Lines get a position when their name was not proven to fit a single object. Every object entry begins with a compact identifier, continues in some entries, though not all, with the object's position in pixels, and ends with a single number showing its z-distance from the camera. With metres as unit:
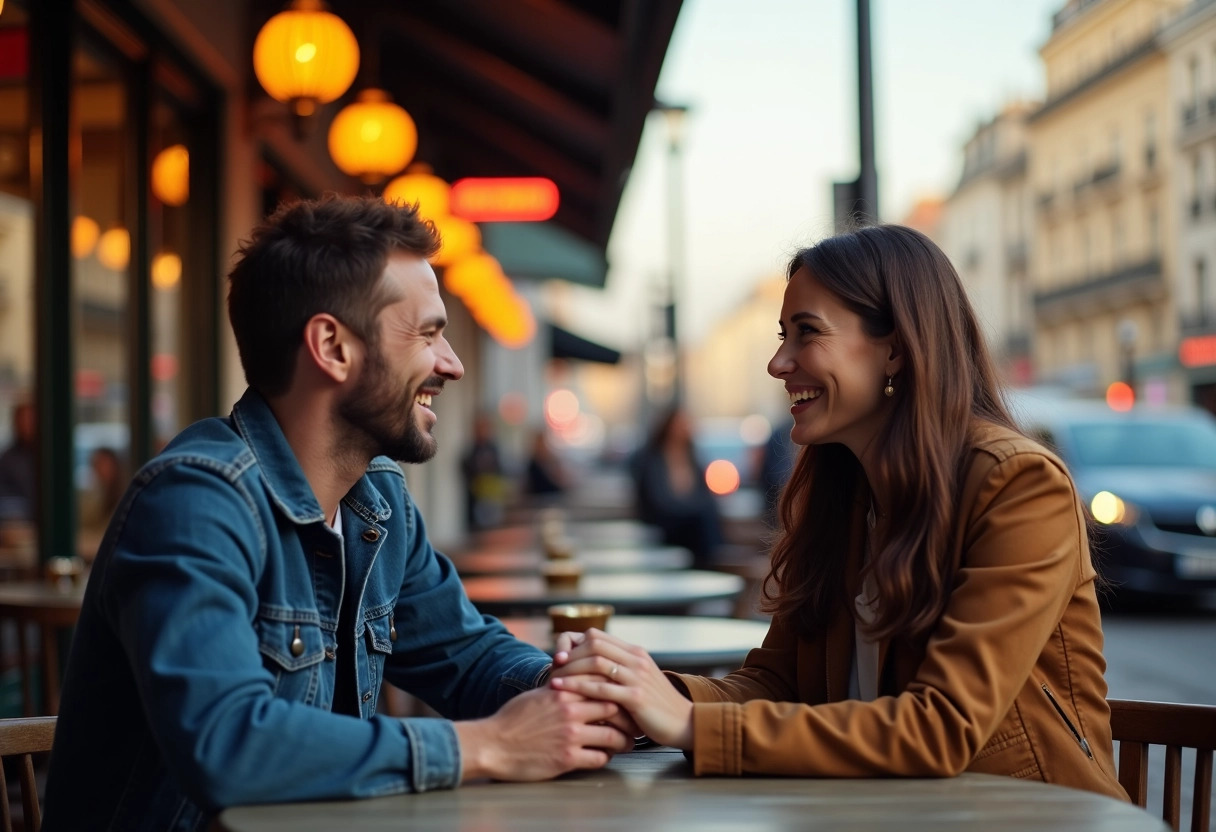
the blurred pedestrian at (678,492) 8.79
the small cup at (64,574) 4.19
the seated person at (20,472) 4.96
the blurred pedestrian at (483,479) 15.96
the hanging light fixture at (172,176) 6.06
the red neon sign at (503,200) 8.87
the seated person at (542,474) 17.48
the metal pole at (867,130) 4.94
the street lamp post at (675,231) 16.17
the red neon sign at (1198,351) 26.83
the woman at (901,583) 1.72
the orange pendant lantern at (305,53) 5.12
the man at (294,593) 1.54
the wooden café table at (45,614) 3.85
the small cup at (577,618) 2.91
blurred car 9.16
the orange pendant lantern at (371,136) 6.48
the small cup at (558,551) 4.96
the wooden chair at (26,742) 1.86
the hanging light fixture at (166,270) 6.05
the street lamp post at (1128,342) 20.95
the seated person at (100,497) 5.37
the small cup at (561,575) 4.22
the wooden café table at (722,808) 1.44
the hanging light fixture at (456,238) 8.90
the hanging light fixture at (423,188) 7.88
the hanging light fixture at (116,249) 5.45
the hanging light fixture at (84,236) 4.96
